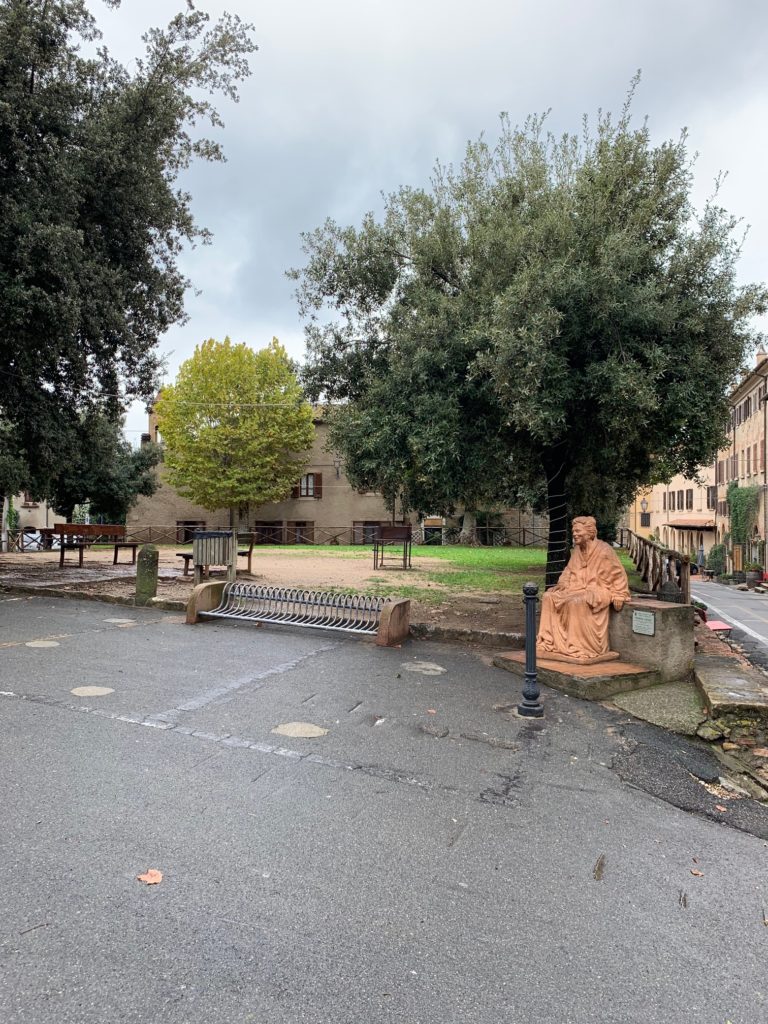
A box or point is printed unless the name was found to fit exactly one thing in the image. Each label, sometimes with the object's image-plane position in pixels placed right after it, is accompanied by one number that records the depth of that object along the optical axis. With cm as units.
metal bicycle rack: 829
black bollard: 513
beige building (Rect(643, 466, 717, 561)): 5009
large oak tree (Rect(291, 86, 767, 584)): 706
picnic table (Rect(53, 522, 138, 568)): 1642
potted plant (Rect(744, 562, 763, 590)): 3431
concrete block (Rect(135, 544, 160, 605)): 1026
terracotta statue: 643
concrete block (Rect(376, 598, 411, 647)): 773
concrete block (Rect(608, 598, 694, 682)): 618
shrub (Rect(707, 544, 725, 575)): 4322
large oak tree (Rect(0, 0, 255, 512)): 1051
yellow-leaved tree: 3572
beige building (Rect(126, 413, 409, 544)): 4062
